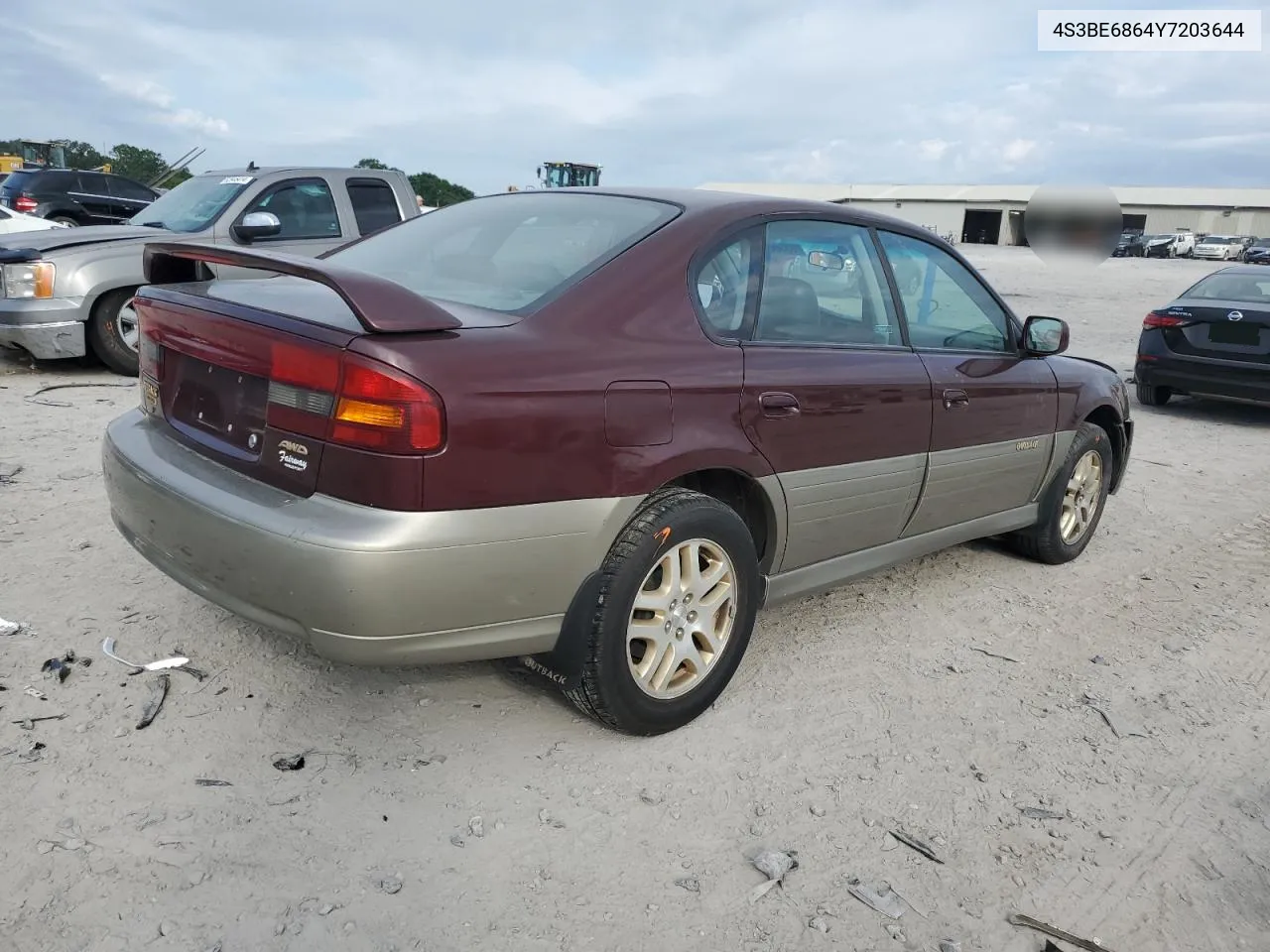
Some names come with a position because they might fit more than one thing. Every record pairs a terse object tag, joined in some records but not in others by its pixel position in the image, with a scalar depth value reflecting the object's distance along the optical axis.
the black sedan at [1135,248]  39.51
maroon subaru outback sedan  2.38
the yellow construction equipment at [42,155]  24.99
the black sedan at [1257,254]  40.88
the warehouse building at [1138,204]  57.50
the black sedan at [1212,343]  8.41
